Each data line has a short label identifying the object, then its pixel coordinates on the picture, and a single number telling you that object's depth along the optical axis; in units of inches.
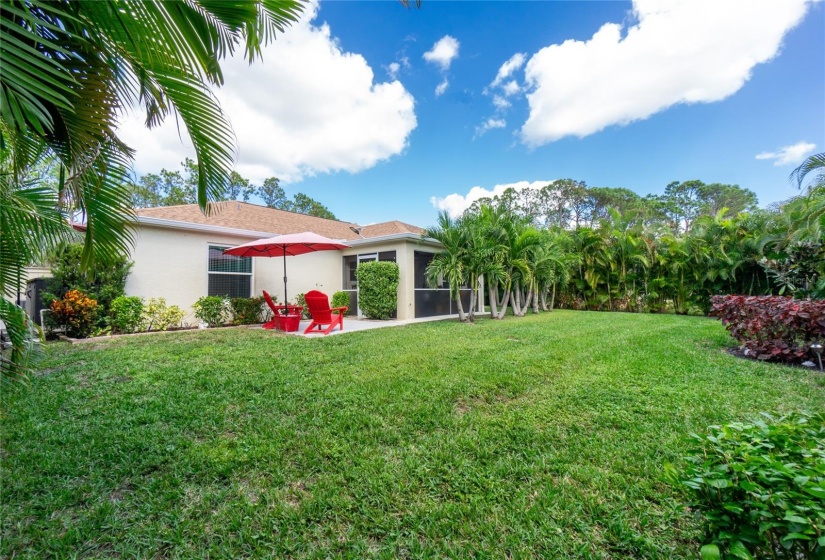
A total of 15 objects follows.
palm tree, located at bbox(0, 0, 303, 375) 66.6
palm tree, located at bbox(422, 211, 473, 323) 414.3
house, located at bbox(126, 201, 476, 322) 364.8
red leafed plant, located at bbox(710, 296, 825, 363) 209.9
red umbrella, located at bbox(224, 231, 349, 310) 337.4
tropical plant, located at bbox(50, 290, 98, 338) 291.6
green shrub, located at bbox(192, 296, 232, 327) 375.2
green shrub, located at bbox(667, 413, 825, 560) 40.9
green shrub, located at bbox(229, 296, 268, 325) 402.0
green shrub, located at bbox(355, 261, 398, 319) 445.7
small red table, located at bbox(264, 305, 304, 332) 355.3
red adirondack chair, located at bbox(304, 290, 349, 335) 347.9
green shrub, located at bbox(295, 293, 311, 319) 469.7
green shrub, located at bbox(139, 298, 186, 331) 346.7
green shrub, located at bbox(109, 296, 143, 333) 322.3
